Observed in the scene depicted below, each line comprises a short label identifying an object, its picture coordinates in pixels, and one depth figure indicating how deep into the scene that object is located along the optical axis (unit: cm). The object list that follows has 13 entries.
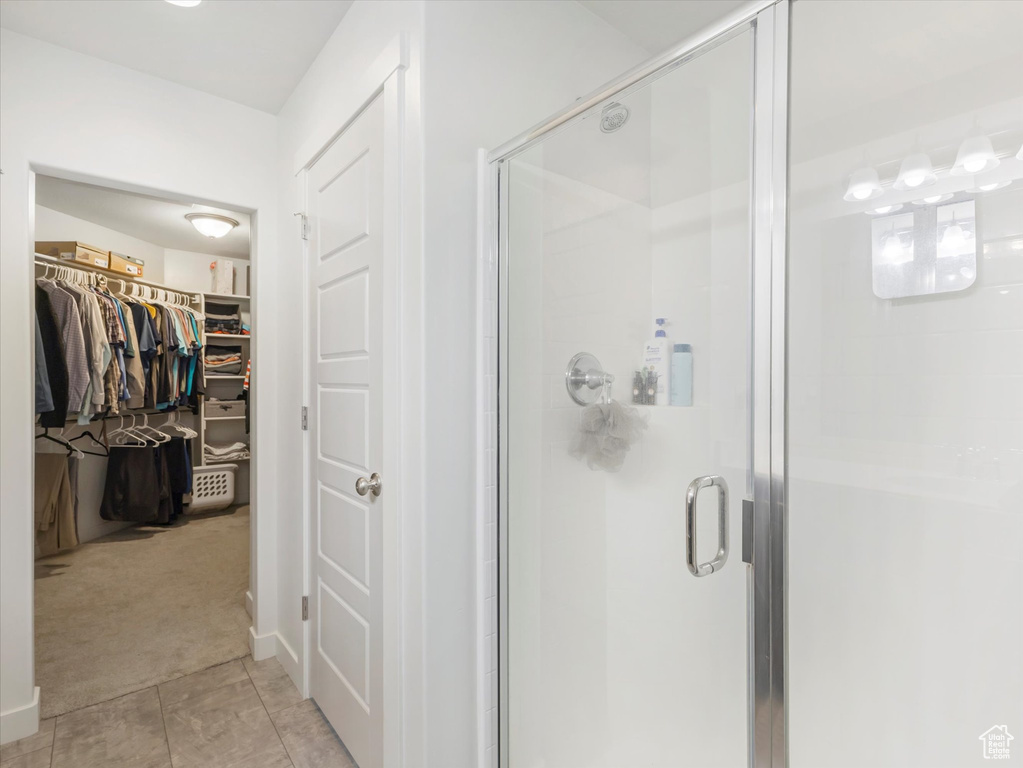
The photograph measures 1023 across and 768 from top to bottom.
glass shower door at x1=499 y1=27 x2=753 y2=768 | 111
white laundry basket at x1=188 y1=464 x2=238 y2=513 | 471
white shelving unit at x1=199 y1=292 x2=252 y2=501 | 497
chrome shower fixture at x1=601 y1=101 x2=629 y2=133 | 121
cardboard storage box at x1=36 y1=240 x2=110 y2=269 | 357
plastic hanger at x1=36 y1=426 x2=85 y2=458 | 349
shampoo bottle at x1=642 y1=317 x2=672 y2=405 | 121
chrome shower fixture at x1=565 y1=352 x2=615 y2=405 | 135
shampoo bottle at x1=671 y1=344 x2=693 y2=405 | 115
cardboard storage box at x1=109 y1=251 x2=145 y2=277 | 393
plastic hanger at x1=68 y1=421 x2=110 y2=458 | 404
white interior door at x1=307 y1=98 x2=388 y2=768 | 158
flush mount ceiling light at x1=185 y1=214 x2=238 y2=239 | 369
